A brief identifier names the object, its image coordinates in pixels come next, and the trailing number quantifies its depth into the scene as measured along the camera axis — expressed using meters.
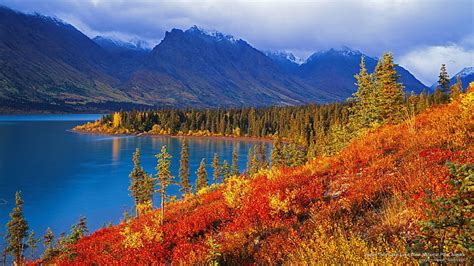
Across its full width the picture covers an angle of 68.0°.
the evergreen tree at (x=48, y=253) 18.66
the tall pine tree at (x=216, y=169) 71.89
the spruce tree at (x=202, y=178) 64.00
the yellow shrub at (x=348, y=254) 5.67
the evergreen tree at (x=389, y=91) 40.22
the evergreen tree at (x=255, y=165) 70.66
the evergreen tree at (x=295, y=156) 67.29
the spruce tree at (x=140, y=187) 55.78
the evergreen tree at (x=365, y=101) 42.03
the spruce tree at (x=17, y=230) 36.88
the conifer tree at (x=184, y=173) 65.00
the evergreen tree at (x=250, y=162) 83.68
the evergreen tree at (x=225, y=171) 71.53
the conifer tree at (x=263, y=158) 83.75
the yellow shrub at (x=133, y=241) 13.17
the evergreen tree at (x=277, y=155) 72.12
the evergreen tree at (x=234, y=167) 74.10
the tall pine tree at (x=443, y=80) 70.31
